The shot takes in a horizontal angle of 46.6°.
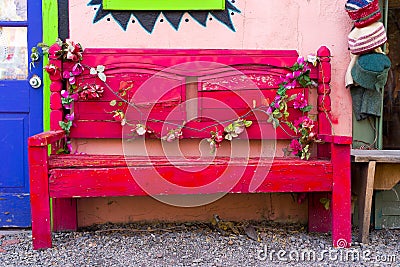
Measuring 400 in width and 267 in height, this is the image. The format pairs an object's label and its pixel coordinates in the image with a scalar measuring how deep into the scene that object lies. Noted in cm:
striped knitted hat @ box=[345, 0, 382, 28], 308
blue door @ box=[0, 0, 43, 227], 325
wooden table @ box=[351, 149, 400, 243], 282
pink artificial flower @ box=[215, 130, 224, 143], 312
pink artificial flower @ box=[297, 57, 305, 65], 315
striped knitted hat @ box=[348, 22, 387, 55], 309
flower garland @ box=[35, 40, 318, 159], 307
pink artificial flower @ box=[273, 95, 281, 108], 314
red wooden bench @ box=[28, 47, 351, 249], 304
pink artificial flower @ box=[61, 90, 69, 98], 308
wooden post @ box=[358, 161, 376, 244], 284
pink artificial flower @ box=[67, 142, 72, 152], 314
